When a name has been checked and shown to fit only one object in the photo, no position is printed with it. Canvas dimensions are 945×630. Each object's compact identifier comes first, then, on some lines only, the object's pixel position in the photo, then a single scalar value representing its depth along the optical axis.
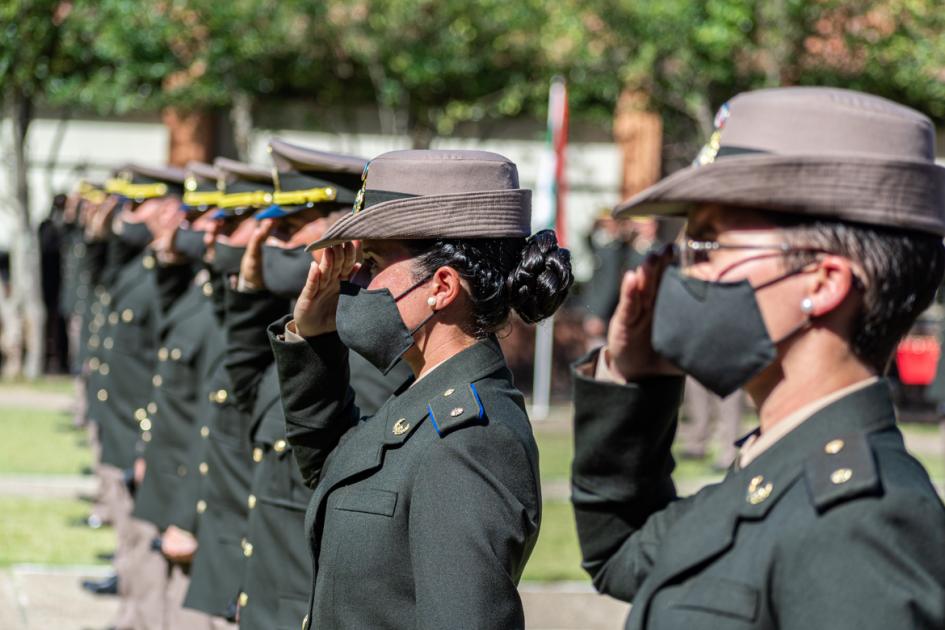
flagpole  28.89
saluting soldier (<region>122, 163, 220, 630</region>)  11.98
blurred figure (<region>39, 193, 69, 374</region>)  36.62
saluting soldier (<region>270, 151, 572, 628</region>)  5.48
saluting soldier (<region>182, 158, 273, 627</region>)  9.66
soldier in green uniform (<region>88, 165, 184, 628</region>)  14.73
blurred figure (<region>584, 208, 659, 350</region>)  27.39
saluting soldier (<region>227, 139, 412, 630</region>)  7.84
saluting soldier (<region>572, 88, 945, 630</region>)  4.11
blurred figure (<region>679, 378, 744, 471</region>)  24.12
